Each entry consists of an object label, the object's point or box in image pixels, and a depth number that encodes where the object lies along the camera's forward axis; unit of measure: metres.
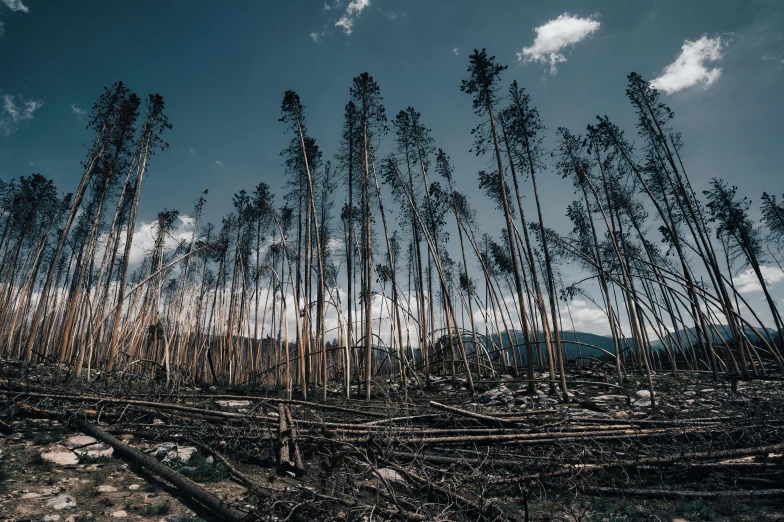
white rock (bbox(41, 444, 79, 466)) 3.65
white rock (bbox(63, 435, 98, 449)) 4.03
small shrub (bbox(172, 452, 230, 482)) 3.49
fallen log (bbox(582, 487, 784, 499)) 3.20
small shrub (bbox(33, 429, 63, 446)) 4.07
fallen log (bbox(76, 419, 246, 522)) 2.58
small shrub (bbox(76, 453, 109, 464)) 3.71
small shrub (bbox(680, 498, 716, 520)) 3.04
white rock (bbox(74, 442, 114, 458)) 3.85
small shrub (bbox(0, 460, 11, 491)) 3.10
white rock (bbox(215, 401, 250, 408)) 8.23
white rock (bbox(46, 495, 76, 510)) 2.80
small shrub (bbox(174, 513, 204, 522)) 2.62
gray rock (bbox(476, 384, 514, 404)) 8.02
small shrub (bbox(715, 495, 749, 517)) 3.07
